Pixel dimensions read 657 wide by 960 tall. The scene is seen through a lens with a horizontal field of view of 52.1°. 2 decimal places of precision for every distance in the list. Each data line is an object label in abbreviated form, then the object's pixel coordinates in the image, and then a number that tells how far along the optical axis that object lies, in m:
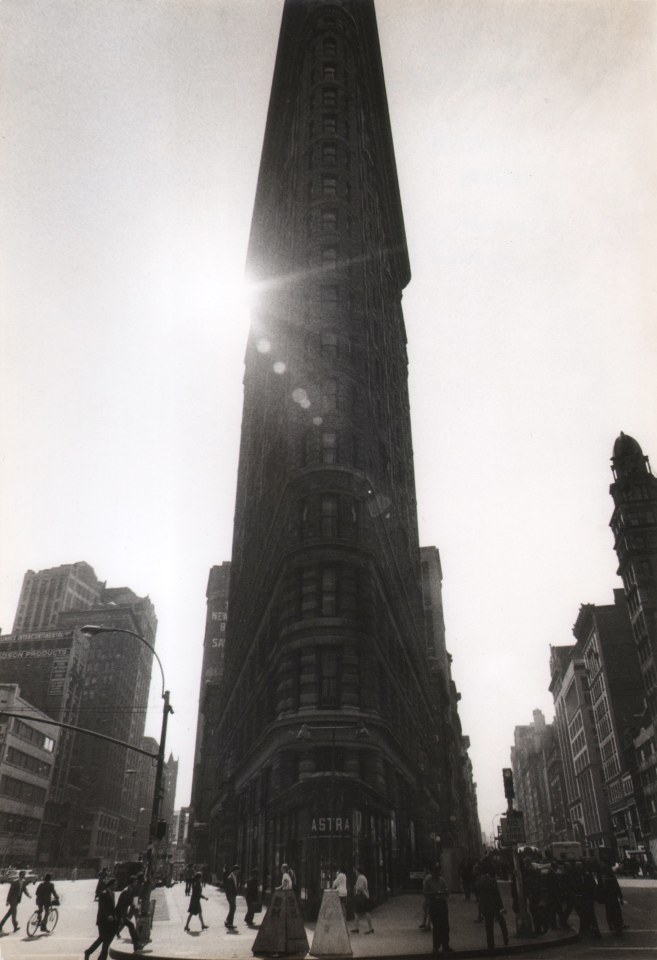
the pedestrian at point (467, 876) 34.94
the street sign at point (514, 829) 23.66
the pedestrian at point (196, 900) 22.98
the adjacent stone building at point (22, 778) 101.69
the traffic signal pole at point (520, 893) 19.97
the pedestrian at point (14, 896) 23.39
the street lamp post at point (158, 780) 23.19
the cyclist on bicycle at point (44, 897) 23.50
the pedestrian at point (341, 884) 24.08
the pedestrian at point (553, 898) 21.51
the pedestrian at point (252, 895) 25.10
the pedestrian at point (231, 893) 23.05
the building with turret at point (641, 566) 86.19
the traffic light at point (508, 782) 23.69
